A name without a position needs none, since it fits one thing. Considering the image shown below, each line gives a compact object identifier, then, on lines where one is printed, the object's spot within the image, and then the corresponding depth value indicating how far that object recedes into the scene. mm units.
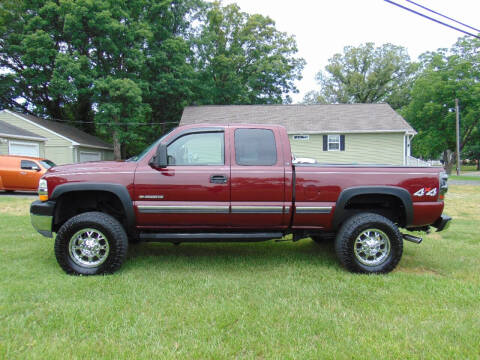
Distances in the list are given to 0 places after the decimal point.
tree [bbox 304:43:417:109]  37375
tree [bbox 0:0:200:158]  18609
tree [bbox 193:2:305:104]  25719
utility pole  23797
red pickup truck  3615
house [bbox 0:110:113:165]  17406
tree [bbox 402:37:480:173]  24828
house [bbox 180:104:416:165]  18125
